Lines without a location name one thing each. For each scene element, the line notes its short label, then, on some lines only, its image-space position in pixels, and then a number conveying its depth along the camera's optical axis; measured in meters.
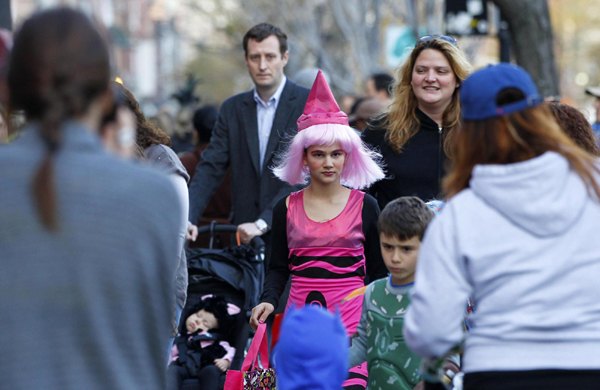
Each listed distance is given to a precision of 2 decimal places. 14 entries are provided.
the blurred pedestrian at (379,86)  20.53
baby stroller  10.87
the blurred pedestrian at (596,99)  16.25
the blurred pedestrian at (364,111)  15.83
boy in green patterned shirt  6.95
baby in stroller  10.28
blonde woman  9.80
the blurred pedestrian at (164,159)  8.78
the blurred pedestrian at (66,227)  4.14
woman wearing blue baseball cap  5.03
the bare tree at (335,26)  41.72
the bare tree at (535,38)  21.52
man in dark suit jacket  12.66
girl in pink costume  8.85
